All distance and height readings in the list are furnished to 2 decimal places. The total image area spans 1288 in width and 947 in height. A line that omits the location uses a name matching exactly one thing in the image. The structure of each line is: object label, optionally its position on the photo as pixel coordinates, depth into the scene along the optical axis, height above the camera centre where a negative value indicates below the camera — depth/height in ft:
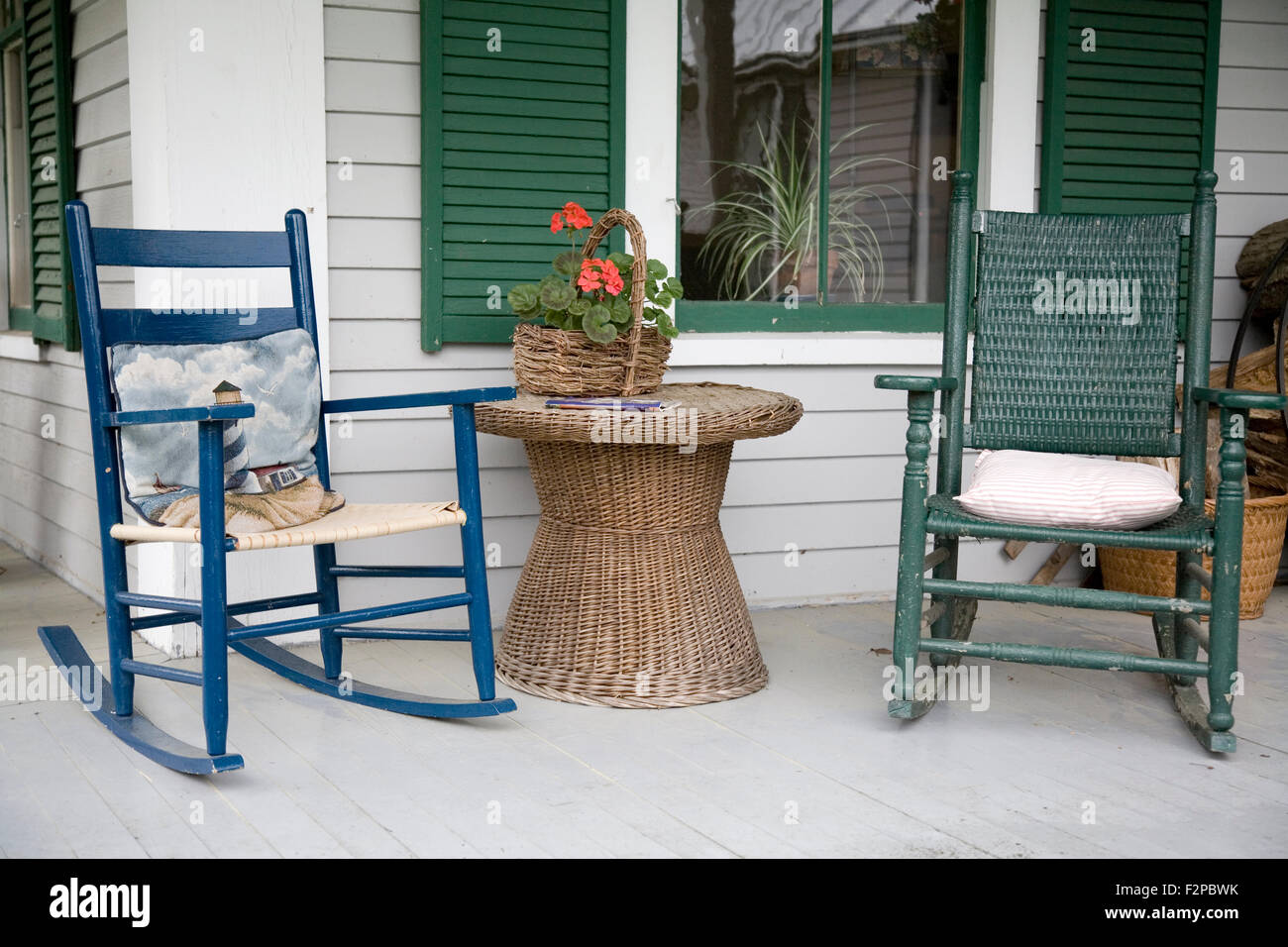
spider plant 11.84 +0.61
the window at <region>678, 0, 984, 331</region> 11.63 +1.26
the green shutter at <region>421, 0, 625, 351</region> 10.55 +1.24
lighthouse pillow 8.16 -0.85
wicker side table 9.10 -1.86
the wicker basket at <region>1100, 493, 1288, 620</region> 11.68 -2.28
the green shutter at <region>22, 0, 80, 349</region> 11.81 +1.21
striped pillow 8.38 -1.22
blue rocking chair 7.45 -1.35
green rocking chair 9.38 -0.40
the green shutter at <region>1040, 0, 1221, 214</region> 12.44 +1.80
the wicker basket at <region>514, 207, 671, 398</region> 9.29 -0.42
